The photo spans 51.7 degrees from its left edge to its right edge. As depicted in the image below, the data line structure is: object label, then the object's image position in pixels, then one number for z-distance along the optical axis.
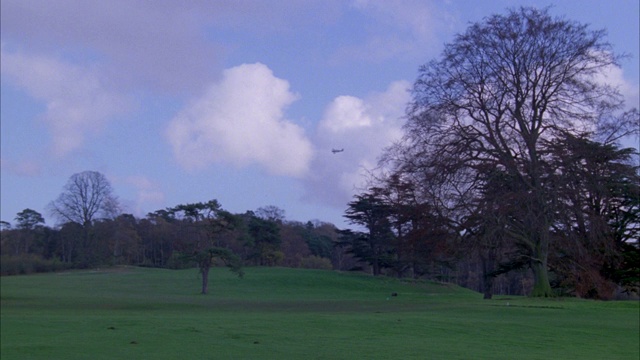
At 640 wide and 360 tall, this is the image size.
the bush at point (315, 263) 102.32
